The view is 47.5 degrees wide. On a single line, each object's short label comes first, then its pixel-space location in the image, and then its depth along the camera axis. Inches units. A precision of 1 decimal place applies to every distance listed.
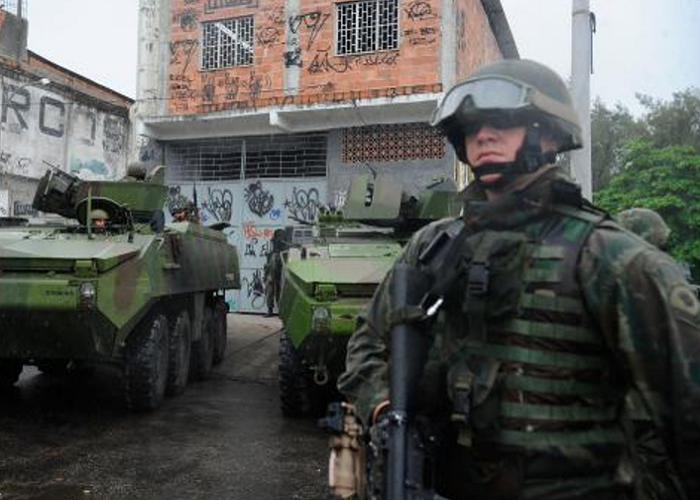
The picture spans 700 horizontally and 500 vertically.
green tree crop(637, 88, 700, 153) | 1018.1
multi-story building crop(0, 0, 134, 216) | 554.3
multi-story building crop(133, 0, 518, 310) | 498.6
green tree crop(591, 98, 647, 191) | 1107.9
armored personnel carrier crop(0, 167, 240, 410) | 223.9
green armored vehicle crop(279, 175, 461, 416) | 220.4
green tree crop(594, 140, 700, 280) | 758.5
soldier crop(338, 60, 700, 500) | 62.9
